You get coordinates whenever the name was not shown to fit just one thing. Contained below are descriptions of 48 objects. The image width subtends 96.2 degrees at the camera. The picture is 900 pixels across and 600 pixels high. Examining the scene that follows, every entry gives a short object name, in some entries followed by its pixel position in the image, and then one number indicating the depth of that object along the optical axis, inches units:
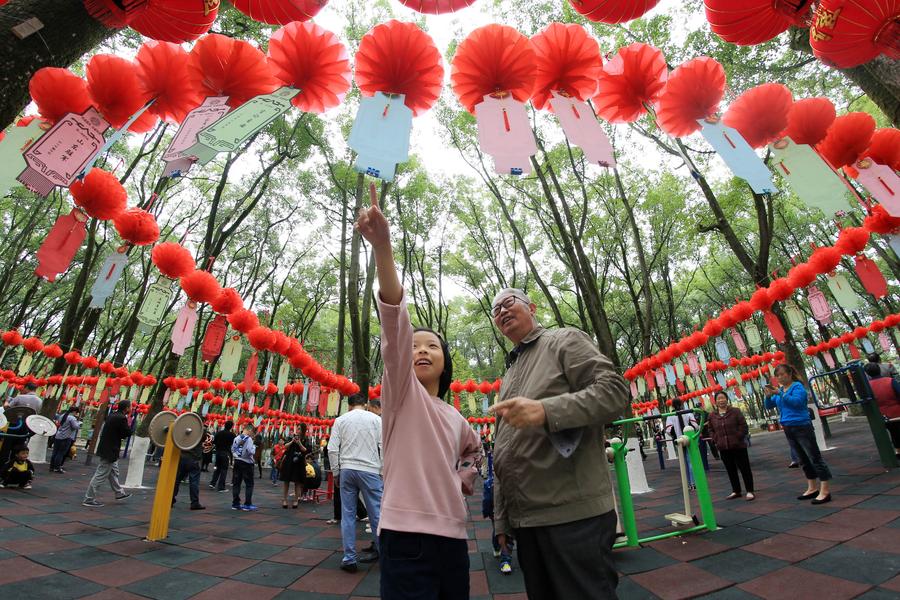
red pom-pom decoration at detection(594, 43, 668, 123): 126.8
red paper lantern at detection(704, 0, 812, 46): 95.4
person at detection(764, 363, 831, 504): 189.6
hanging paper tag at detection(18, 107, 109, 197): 98.9
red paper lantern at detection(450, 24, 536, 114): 114.7
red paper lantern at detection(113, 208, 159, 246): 142.8
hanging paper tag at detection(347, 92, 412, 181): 102.5
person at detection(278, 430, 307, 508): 319.0
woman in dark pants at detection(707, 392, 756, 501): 226.4
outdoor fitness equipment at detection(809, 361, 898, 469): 227.4
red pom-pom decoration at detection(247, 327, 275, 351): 258.8
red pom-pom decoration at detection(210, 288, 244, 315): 218.7
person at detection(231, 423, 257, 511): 307.8
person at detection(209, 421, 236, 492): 364.8
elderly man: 54.5
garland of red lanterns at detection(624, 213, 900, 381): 177.5
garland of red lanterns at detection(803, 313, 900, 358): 490.9
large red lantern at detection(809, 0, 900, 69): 90.3
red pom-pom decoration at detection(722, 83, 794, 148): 126.7
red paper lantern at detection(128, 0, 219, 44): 92.0
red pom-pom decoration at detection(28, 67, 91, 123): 96.7
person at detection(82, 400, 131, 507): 270.1
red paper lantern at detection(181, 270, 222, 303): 195.3
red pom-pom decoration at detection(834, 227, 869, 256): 219.1
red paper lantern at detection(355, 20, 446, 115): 109.3
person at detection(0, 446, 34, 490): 309.4
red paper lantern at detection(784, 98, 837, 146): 127.7
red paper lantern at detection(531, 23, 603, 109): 120.2
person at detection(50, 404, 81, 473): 425.4
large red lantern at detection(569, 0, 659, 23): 96.3
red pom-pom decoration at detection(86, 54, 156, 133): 109.0
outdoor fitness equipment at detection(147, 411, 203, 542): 198.2
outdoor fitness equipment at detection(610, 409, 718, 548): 155.9
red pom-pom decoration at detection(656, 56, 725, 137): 124.5
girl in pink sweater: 54.9
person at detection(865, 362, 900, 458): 241.1
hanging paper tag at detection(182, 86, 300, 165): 104.9
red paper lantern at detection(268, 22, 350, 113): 117.4
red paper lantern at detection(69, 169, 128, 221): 126.4
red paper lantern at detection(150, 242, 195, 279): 183.5
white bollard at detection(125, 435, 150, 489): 354.3
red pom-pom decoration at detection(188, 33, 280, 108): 115.6
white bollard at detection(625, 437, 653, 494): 301.4
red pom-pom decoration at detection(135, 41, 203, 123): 117.3
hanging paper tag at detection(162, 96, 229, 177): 106.1
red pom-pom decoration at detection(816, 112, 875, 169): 131.4
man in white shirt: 164.7
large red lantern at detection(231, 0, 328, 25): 96.9
